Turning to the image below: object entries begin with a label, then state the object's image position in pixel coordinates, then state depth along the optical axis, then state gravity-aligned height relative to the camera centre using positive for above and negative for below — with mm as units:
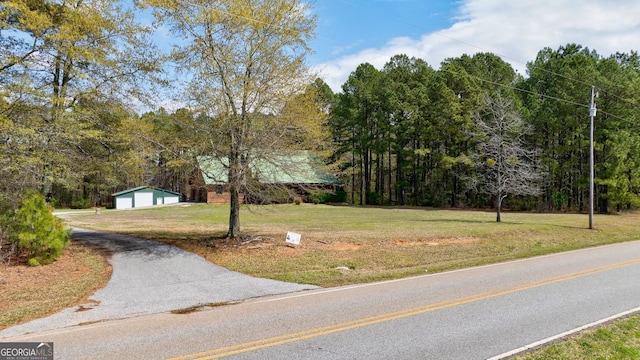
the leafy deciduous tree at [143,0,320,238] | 13609 +3554
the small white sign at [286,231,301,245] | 14672 -1894
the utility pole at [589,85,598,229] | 21641 +1216
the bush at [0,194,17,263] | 11203 -1205
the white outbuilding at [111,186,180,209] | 47906 -1643
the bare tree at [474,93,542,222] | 25516 +1606
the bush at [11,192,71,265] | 11312 -1345
